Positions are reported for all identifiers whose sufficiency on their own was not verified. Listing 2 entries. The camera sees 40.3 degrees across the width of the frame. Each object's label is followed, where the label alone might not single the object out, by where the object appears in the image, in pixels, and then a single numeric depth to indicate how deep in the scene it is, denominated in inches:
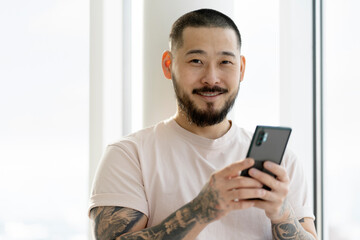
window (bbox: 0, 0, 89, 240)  81.0
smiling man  58.8
